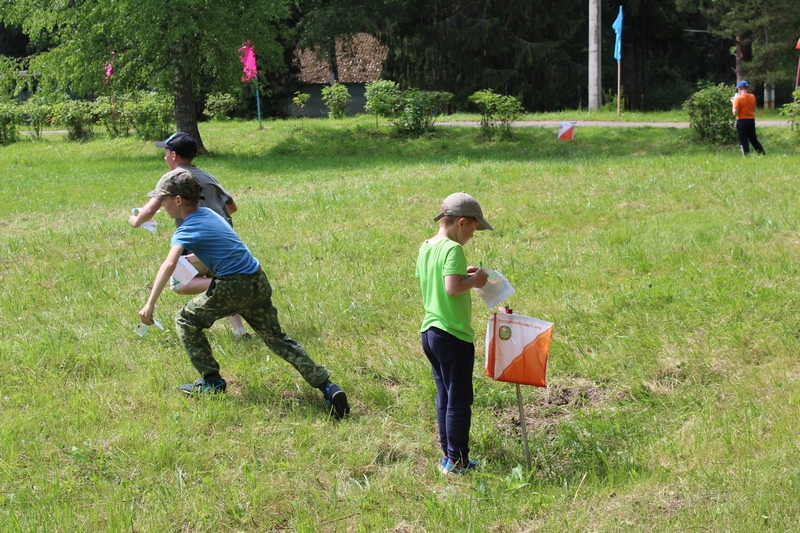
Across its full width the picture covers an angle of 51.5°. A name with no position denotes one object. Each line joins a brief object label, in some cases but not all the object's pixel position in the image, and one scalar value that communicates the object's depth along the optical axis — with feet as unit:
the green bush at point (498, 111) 74.13
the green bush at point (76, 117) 101.09
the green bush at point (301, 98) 116.30
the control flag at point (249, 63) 81.06
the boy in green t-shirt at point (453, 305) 14.55
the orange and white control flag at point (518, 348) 15.07
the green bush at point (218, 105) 116.98
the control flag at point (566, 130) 54.95
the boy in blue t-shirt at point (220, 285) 18.22
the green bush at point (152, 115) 93.15
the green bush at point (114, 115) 97.91
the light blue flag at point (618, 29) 86.52
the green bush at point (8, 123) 104.27
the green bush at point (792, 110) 58.29
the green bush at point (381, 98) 85.05
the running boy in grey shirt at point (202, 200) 19.97
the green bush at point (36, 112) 104.43
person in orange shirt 53.06
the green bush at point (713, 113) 60.29
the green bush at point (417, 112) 80.79
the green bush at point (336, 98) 107.14
